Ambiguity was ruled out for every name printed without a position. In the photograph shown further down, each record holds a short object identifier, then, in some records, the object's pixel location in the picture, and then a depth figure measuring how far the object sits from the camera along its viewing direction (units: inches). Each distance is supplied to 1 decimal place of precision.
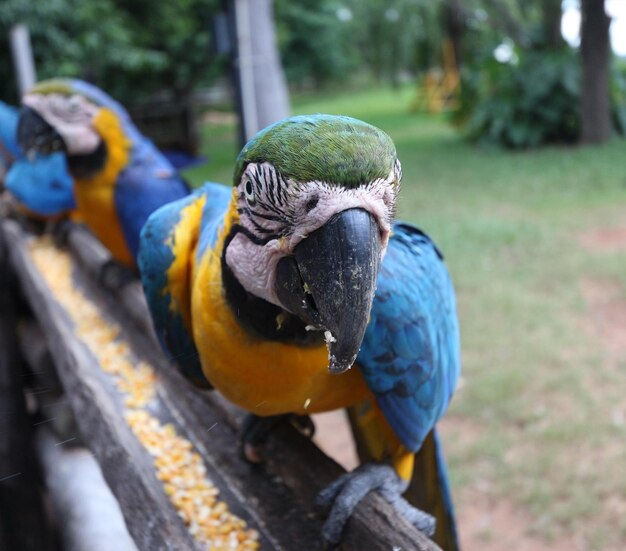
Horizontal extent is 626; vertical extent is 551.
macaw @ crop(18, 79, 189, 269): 31.4
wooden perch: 16.2
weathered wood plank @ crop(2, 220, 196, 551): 16.2
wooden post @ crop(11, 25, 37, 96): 63.4
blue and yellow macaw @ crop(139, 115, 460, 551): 11.8
